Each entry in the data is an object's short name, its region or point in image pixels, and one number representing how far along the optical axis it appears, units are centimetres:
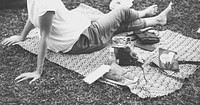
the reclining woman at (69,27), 304
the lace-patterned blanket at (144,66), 307
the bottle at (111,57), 331
